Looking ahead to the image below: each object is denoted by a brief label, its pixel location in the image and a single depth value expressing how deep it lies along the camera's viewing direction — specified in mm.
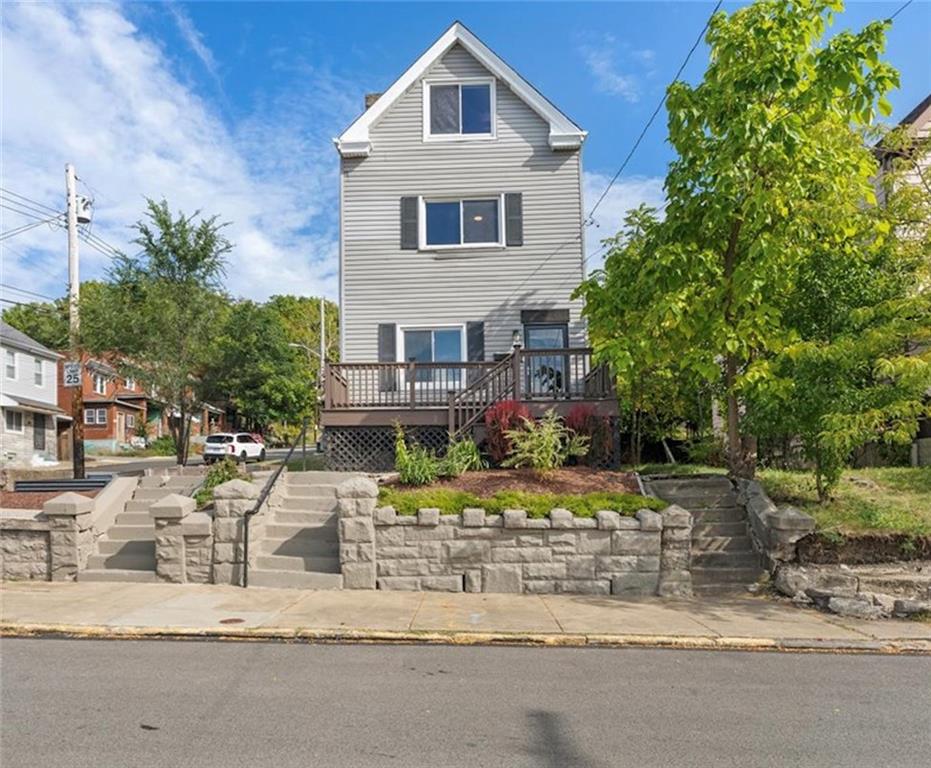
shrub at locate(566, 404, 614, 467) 12023
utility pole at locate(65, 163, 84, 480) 15492
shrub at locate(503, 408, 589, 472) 10117
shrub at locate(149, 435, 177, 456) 43031
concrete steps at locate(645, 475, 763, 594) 8984
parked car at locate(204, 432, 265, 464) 31461
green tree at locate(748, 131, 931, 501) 8547
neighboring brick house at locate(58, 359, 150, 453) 44875
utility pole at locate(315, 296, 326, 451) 37019
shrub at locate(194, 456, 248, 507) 11016
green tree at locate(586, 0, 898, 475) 9008
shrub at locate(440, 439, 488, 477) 10195
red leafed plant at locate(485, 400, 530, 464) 11445
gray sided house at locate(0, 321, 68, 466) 31650
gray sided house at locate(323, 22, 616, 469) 16719
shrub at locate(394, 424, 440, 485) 9823
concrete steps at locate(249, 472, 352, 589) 8859
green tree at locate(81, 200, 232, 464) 15797
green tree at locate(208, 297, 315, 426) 41531
